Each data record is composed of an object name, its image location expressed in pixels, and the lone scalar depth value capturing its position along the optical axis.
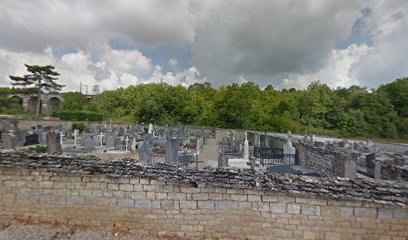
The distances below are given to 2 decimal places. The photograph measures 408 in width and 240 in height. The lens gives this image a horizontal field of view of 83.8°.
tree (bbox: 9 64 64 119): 49.25
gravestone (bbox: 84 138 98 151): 15.39
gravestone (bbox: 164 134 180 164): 9.64
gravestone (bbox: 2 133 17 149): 13.19
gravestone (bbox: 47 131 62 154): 9.73
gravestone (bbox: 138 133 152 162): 9.30
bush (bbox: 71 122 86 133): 31.03
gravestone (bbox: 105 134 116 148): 17.03
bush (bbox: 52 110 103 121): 42.11
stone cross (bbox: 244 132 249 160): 11.66
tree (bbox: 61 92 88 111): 51.79
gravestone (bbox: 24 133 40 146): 17.55
